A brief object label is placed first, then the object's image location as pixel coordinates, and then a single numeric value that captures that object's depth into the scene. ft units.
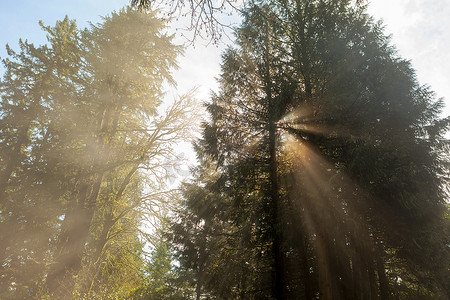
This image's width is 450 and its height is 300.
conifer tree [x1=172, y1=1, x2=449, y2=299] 21.58
